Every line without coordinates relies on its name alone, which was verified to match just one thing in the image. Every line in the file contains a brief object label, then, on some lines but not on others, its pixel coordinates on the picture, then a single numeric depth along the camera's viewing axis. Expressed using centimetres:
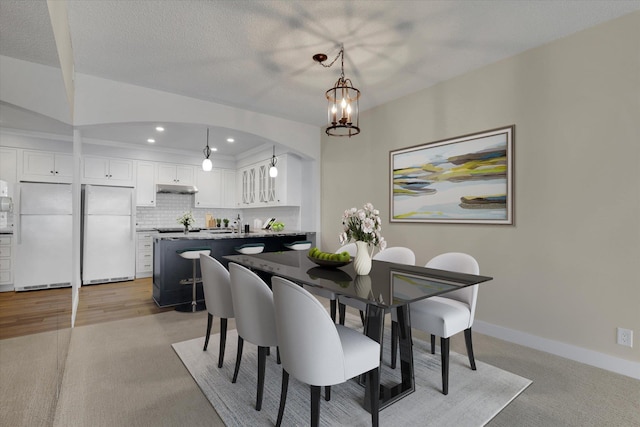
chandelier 250
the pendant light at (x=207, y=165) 487
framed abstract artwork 307
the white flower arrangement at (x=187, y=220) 473
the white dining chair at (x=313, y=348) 153
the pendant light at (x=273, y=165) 529
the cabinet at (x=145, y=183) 634
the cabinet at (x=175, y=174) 661
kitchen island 402
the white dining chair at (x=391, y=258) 282
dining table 172
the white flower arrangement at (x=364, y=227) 219
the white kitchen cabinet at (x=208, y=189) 709
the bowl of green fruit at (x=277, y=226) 557
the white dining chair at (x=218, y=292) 239
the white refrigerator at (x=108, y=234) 530
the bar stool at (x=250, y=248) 420
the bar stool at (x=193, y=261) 385
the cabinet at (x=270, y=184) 571
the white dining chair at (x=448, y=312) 212
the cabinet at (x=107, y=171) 583
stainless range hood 645
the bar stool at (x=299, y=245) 475
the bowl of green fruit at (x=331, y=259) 241
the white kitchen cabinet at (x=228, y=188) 743
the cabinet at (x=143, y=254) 604
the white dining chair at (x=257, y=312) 191
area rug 186
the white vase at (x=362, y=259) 225
